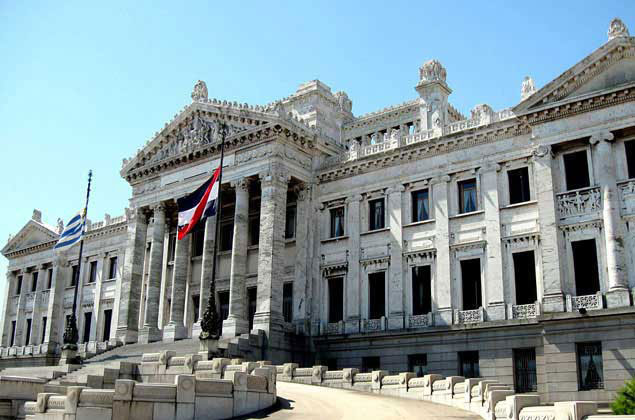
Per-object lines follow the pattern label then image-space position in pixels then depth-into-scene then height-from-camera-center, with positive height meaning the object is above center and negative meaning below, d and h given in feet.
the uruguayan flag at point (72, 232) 145.18 +29.15
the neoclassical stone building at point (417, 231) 105.40 +26.67
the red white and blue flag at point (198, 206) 127.24 +30.77
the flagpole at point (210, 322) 106.73 +8.48
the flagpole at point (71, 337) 130.52 +7.29
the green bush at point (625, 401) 61.52 -1.40
